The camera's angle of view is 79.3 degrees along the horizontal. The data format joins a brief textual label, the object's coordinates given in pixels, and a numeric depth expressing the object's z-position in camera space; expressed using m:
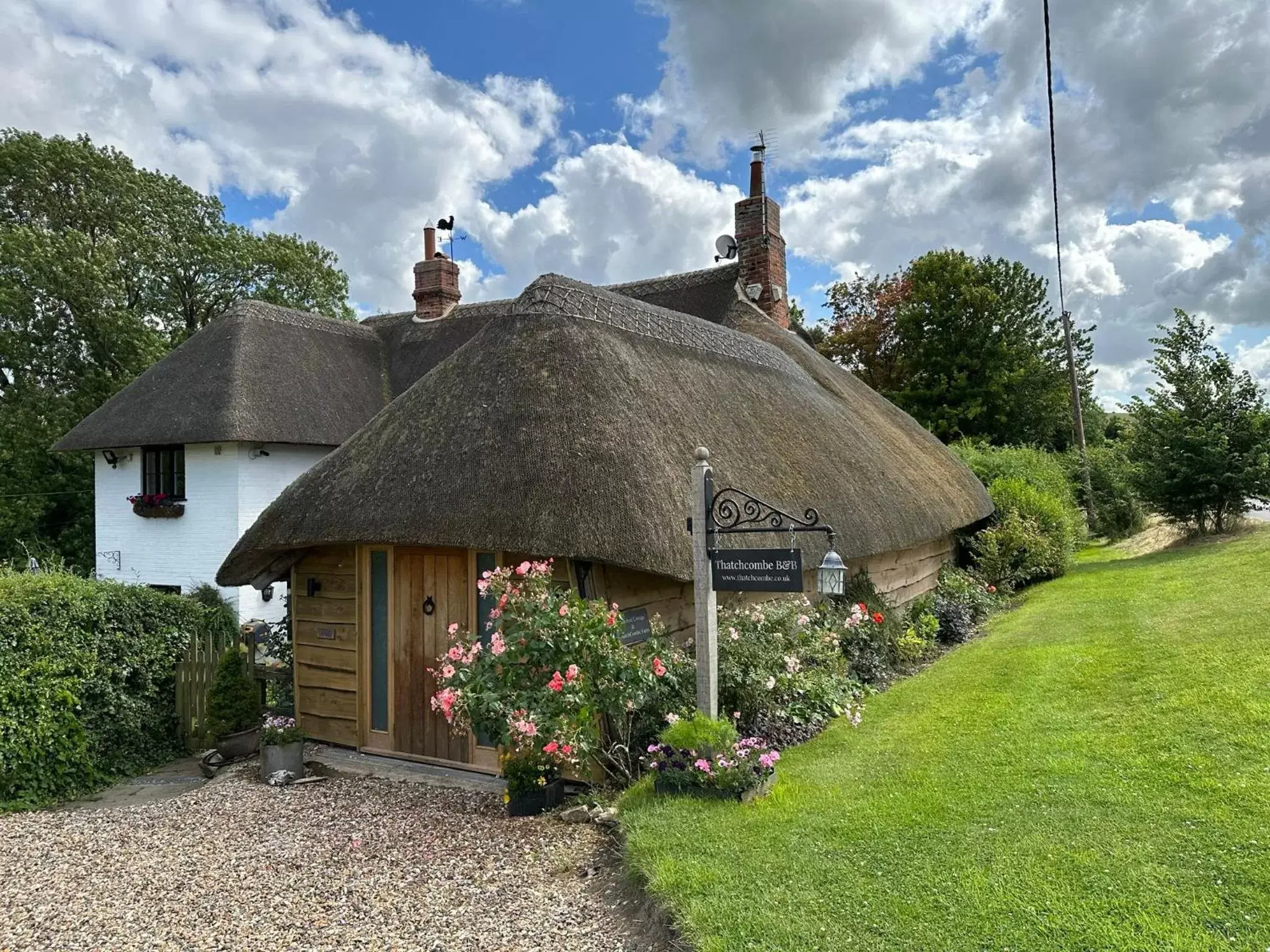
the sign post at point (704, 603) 5.32
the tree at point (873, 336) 30.78
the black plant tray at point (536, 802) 5.54
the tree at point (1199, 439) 15.24
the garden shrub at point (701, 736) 5.18
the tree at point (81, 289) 19.66
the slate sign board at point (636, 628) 5.93
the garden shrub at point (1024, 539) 14.56
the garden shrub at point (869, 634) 8.84
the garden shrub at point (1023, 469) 18.23
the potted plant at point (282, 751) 6.83
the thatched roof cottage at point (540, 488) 6.18
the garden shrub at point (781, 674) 6.45
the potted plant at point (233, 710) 7.73
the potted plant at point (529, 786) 5.54
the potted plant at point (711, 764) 5.05
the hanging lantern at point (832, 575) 5.25
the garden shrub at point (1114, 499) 20.03
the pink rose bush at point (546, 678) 5.18
